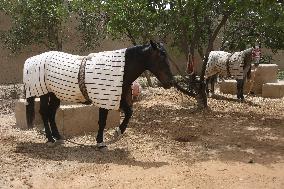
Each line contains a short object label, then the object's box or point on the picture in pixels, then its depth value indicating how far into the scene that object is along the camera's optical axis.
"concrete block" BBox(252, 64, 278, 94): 13.00
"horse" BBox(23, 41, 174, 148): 5.99
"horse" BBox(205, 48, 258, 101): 11.41
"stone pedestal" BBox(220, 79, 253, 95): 12.99
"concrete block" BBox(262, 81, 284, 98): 12.25
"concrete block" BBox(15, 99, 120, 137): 7.20
